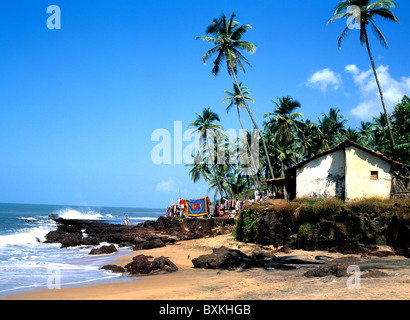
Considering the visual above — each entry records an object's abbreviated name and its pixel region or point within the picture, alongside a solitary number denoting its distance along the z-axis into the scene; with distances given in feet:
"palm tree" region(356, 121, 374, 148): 144.36
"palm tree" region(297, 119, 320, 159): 143.33
